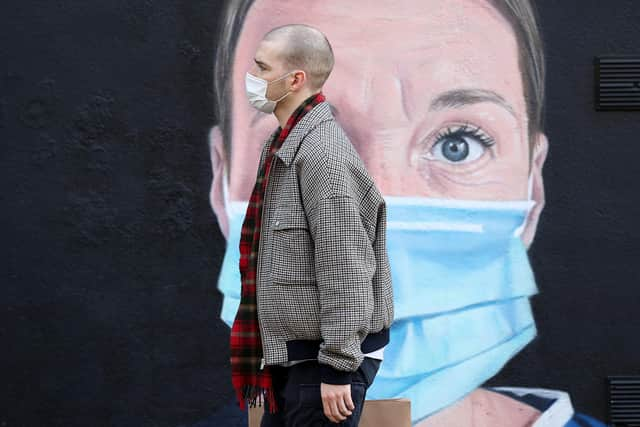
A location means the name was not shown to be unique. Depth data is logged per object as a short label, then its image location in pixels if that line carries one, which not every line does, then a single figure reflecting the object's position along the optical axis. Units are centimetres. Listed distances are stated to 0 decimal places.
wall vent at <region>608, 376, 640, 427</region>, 922
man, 537
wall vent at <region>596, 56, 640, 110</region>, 911
